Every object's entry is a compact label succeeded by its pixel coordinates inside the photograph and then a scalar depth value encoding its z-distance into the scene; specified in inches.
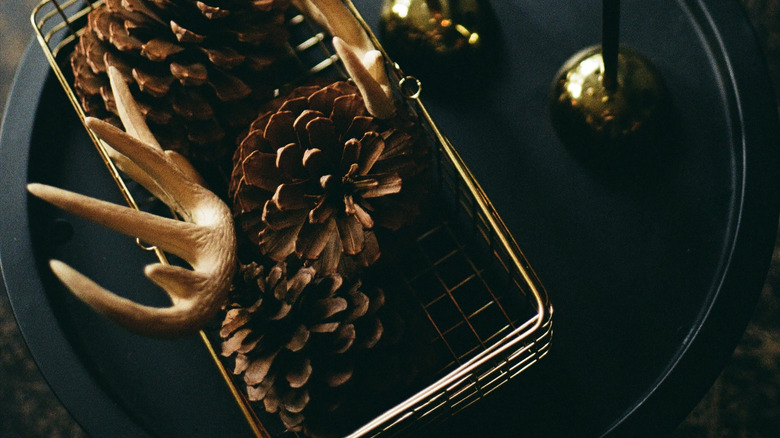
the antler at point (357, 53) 13.7
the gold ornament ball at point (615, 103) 17.0
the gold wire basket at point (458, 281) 16.9
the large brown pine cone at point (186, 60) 15.9
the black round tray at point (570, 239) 17.6
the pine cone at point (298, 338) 14.5
